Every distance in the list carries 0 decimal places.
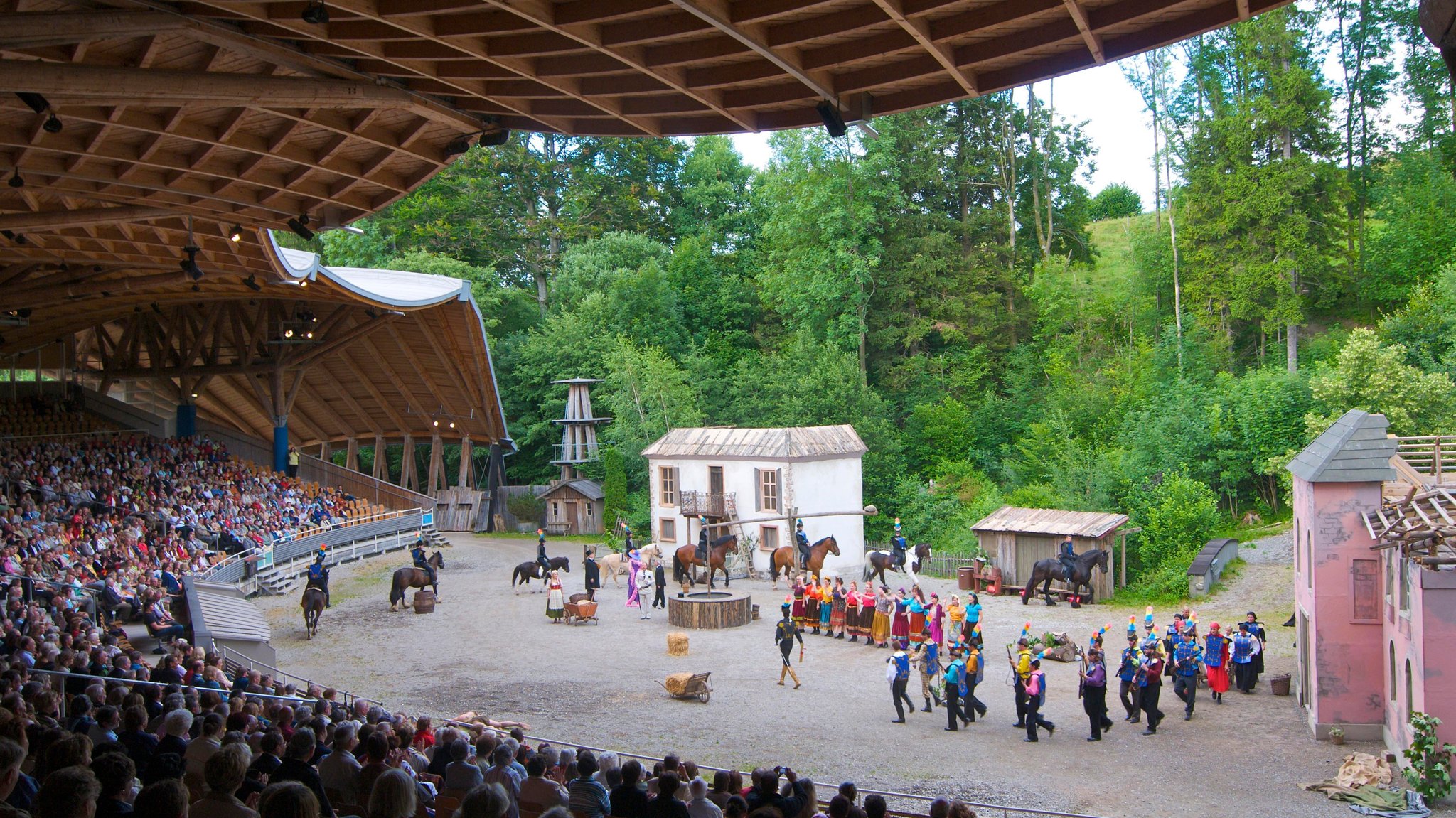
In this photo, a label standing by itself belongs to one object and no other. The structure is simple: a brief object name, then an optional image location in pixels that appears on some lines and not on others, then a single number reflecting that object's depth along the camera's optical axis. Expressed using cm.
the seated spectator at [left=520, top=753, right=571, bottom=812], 779
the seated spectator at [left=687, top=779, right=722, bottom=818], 707
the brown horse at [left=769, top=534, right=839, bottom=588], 2833
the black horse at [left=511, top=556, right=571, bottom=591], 2832
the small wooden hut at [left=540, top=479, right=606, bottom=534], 4234
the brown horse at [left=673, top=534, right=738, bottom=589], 2864
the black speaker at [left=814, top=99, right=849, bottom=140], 1120
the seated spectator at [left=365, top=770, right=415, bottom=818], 587
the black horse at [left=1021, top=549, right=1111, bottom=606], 2589
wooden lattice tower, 4472
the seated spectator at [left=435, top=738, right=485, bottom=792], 822
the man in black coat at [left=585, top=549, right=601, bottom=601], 2619
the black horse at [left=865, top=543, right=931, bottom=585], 2828
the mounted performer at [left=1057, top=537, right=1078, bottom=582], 2594
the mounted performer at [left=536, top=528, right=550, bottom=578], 2873
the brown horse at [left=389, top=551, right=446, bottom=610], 2647
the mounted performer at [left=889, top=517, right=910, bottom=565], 2900
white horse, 2906
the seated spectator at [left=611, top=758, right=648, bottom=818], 711
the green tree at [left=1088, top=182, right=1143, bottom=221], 5769
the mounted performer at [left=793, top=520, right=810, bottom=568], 2975
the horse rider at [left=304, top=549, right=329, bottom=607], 2452
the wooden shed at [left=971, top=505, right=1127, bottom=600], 2695
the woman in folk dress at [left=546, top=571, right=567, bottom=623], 2486
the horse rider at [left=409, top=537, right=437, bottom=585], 2749
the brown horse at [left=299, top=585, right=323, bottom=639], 2323
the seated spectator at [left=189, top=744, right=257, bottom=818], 500
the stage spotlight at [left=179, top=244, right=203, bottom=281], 1944
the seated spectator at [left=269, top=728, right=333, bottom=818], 638
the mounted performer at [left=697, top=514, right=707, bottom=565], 2891
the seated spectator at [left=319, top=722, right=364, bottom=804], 740
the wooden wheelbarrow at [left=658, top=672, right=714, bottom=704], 1811
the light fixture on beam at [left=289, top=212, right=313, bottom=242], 1770
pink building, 1525
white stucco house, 3103
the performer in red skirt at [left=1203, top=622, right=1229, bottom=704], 1781
